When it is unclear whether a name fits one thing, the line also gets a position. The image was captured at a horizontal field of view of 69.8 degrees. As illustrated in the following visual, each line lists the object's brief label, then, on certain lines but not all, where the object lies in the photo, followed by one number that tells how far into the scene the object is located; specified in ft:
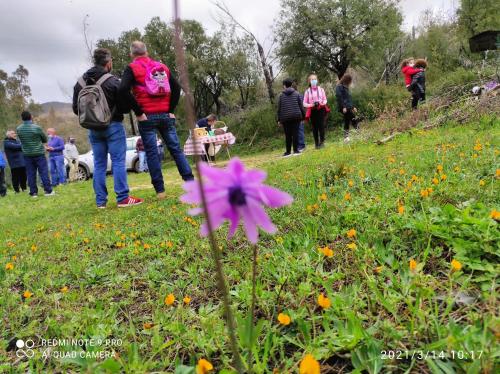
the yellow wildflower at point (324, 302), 3.73
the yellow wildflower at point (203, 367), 3.07
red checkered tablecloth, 32.32
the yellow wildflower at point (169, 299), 4.45
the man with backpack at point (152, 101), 13.55
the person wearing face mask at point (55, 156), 36.83
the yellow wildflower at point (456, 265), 3.92
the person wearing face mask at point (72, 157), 42.78
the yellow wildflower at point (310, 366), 2.89
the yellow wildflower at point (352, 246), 5.34
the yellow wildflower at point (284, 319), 3.66
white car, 46.73
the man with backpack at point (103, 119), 13.60
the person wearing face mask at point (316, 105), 25.89
